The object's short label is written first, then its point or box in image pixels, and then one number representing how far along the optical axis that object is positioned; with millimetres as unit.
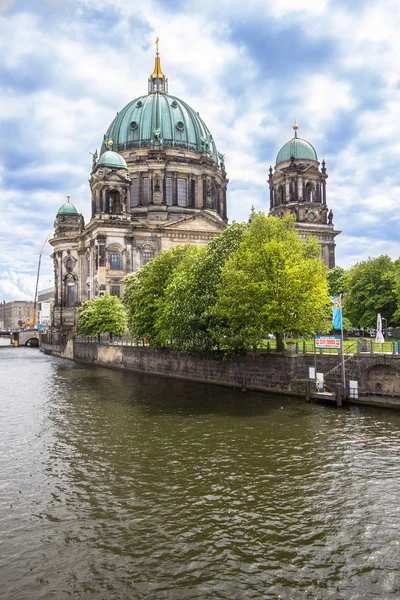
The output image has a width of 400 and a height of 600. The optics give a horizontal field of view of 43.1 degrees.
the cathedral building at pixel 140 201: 88250
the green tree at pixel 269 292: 36844
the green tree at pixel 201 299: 41906
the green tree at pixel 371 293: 60594
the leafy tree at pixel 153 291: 53312
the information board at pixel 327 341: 35219
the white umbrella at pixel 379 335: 38753
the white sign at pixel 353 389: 32750
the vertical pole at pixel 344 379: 33344
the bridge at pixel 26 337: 147000
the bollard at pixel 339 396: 32406
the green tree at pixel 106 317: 71312
